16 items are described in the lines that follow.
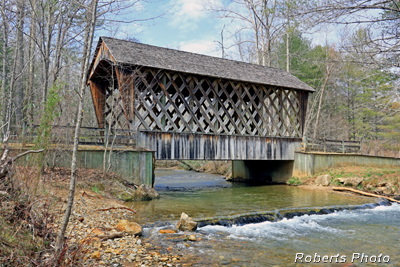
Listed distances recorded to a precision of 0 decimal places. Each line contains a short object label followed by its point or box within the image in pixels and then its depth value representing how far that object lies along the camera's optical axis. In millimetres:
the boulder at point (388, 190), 13922
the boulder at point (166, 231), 7012
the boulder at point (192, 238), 6598
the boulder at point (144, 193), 11266
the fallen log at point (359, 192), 12803
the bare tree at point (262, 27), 26203
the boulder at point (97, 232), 6016
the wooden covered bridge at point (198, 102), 13062
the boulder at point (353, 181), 15016
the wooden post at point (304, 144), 18031
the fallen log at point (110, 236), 5883
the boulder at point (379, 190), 14090
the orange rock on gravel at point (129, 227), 6547
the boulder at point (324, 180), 16094
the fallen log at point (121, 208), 8478
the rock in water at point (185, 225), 7352
